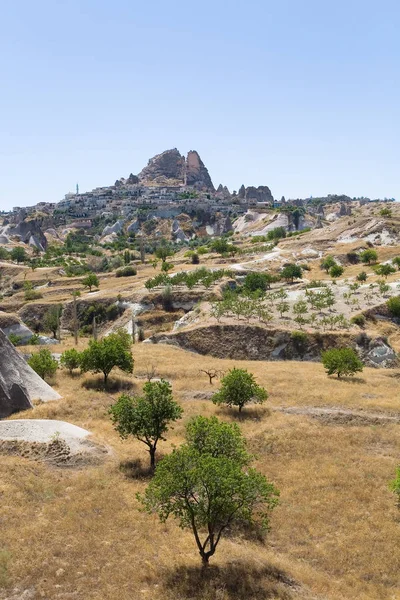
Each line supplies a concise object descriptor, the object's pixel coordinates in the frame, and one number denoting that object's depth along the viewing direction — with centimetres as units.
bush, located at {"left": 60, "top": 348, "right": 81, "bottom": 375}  4465
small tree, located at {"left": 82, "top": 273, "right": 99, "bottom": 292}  10338
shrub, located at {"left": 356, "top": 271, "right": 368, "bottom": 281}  9056
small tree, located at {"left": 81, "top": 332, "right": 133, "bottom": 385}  4181
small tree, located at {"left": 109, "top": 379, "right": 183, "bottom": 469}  2822
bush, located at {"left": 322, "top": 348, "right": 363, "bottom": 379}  4634
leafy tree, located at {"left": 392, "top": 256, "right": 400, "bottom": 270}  9926
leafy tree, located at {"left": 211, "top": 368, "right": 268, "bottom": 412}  3744
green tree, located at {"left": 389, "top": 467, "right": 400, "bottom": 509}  2430
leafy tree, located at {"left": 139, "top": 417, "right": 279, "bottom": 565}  1795
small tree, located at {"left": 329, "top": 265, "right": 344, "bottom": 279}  9700
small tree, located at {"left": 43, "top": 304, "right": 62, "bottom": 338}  7588
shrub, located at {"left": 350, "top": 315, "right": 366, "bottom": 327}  6712
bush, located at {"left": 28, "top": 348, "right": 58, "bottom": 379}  4150
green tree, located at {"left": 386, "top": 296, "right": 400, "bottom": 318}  7041
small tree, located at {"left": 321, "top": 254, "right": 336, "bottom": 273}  10499
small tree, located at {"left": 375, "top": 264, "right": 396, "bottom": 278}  9044
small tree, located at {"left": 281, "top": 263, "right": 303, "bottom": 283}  9650
